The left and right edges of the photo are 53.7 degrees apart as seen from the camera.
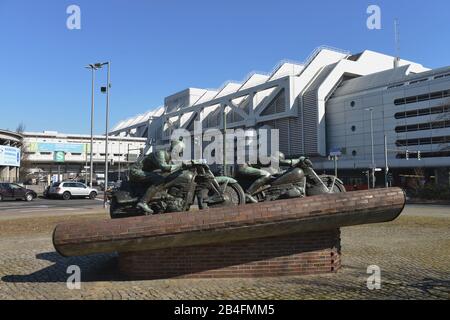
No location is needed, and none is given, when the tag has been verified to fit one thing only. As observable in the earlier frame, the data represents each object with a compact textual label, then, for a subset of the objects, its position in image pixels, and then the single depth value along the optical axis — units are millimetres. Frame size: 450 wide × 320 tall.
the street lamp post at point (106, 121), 30859
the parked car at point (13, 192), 32938
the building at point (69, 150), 99875
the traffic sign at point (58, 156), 67431
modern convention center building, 59438
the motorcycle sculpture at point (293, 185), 7947
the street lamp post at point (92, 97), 34575
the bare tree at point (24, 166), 67000
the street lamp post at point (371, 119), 62938
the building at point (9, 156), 50944
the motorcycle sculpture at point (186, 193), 7473
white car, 36250
